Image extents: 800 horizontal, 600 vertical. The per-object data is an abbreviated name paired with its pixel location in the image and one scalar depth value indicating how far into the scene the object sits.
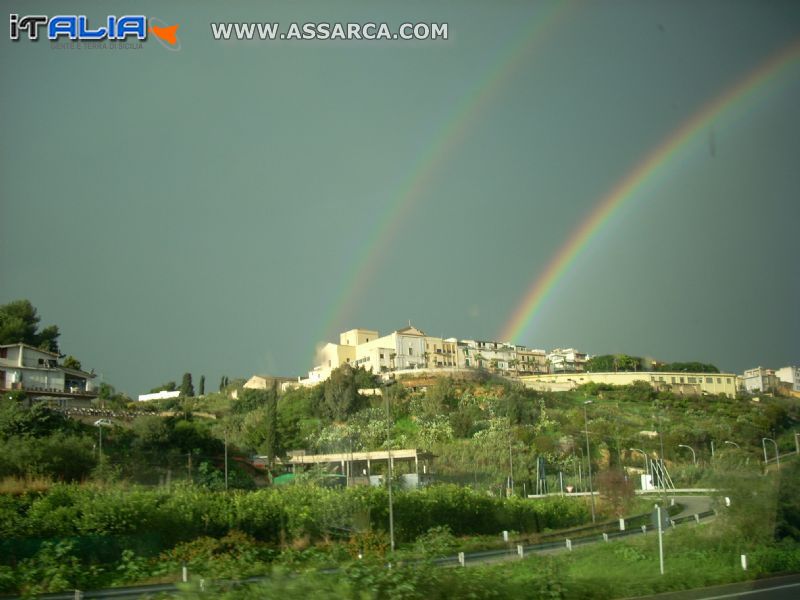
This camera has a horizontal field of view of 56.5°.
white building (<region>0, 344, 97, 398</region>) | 55.31
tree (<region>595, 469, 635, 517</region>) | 36.75
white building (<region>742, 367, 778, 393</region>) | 84.25
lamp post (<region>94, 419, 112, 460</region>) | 46.12
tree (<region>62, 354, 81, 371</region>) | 67.48
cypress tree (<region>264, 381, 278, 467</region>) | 52.71
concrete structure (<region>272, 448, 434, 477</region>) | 50.94
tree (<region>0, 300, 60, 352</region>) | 63.66
